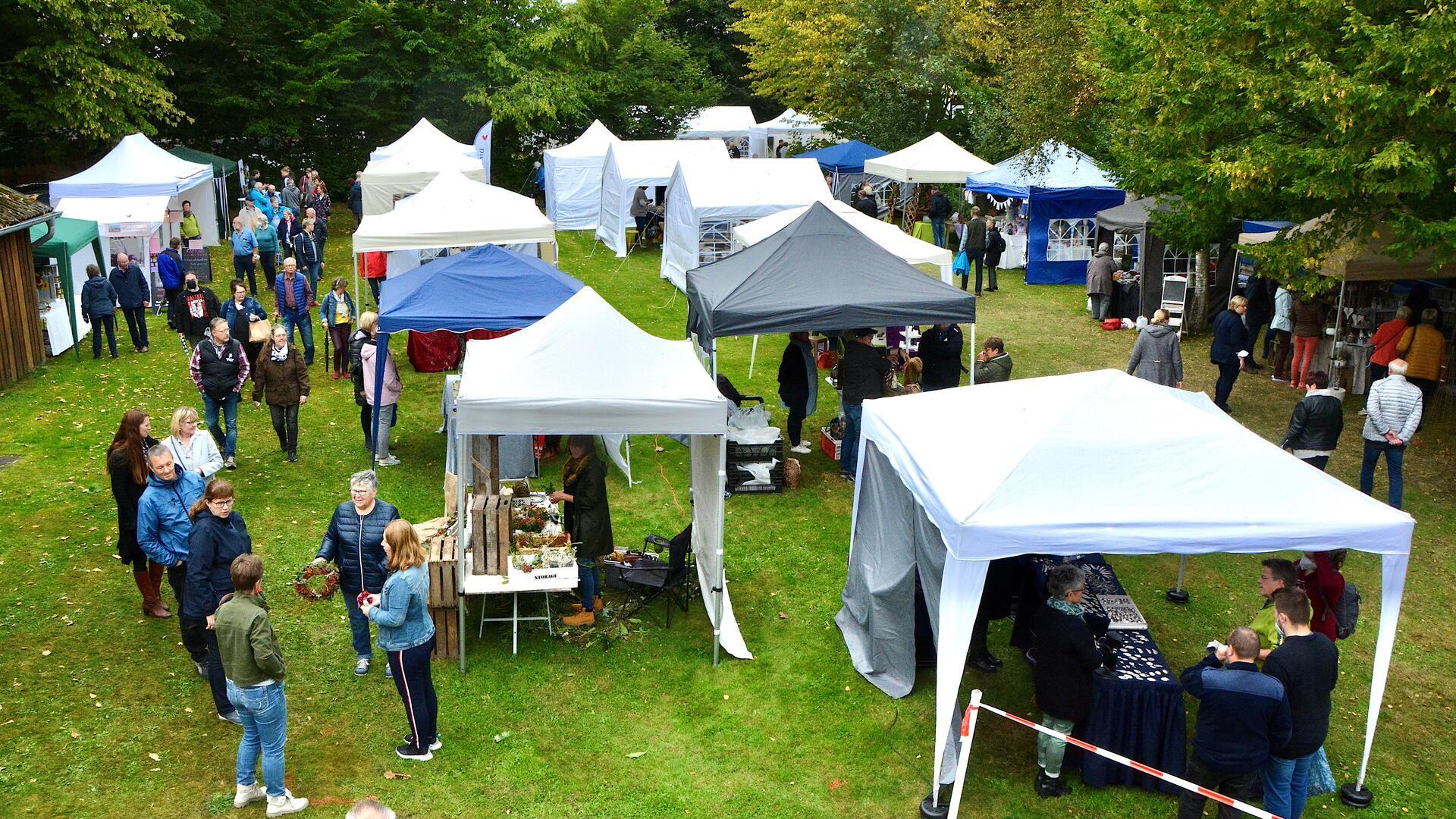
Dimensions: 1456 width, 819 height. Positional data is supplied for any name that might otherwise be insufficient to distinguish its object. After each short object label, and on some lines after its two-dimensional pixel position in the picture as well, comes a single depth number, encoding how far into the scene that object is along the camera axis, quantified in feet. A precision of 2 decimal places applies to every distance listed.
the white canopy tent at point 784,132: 121.49
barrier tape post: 19.53
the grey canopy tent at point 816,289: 34.71
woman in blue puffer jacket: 22.07
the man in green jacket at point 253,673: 18.52
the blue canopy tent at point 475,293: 36.37
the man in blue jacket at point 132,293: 50.14
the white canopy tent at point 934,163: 76.43
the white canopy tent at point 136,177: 65.87
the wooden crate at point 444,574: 24.72
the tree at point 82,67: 75.15
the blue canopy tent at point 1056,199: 69.41
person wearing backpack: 22.66
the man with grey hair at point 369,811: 12.86
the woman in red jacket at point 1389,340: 41.73
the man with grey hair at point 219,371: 34.60
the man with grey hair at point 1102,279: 61.41
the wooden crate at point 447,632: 25.35
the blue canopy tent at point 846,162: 90.27
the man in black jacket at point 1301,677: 18.71
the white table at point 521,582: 25.00
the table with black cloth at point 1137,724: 21.31
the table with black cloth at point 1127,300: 61.82
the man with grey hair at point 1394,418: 33.09
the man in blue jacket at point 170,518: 22.84
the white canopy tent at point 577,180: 85.66
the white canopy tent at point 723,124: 124.26
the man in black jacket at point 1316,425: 32.83
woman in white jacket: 26.20
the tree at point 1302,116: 31.94
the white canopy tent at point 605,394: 24.70
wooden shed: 46.32
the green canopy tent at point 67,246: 50.60
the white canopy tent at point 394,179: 69.26
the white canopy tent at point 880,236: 45.01
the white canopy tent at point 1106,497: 20.03
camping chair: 27.17
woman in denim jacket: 20.08
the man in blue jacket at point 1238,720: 18.12
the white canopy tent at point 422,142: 81.92
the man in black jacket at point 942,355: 39.93
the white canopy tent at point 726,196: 61.00
